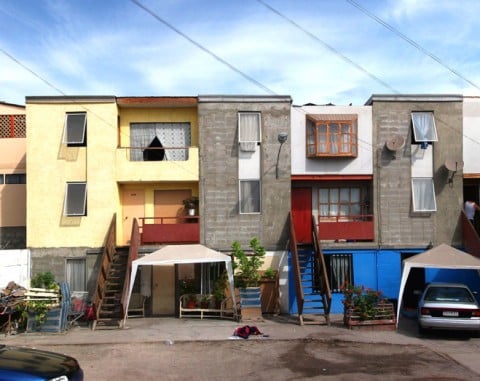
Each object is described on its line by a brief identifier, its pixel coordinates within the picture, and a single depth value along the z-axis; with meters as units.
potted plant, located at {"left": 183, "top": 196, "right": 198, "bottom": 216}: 20.70
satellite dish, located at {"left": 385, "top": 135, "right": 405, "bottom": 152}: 20.50
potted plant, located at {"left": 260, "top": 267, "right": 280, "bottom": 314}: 19.89
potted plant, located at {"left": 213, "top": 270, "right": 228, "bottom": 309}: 19.15
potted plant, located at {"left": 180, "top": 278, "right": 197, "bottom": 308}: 19.58
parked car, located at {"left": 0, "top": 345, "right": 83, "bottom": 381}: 7.80
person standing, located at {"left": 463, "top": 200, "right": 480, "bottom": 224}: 21.22
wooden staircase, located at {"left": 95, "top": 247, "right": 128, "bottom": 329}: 17.81
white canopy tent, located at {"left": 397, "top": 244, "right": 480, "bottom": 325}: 17.02
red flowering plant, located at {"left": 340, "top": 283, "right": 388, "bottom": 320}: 16.67
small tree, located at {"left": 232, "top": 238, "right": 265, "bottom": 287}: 18.92
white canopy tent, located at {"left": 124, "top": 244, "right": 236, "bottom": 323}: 17.70
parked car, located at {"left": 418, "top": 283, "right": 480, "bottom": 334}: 14.80
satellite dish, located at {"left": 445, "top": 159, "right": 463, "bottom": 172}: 20.41
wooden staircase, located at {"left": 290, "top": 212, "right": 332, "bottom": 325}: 17.48
